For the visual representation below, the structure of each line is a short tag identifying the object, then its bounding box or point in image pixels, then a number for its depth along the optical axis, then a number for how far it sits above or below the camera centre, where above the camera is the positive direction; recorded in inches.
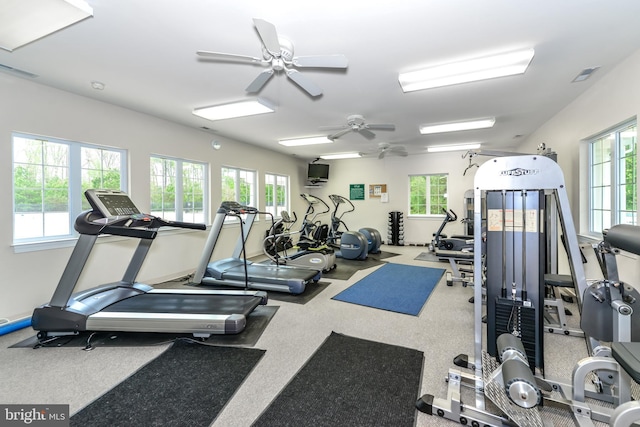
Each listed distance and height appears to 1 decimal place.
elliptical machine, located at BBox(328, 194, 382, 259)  247.6 -30.9
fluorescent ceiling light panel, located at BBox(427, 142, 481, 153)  269.1 +59.5
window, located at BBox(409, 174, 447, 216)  310.5 +15.5
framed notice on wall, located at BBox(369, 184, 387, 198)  332.5 +21.7
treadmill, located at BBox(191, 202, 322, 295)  160.9 -39.3
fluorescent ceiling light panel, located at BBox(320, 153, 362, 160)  311.9 +60.2
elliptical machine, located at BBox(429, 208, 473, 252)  190.4 -25.4
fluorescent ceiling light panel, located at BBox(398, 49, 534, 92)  104.7 +54.6
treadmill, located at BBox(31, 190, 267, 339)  104.9 -39.4
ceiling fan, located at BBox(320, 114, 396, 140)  168.7 +51.2
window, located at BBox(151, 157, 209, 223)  184.1 +14.2
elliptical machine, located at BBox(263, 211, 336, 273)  201.9 -37.8
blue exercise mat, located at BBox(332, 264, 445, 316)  144.3 -48.2
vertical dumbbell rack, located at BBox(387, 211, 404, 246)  319.6 -22.7
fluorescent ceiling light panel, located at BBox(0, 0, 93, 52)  75.0 +54.5
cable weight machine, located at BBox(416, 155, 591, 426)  68.1 -20.7
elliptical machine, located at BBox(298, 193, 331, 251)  245.8 -25.3
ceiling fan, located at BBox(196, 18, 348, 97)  78.1 +47.3
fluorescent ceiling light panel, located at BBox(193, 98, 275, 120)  152.0 +56.9
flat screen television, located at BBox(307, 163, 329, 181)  339.3 +45.2
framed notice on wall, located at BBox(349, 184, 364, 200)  343.6 +20.6
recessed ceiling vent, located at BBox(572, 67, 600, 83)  116.3 +56.6
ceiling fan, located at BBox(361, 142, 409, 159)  252.7 +53.4
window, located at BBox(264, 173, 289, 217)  293.7 +17.8
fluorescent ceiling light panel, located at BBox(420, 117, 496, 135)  186.5 +56.6
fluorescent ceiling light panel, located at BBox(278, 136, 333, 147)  234.7 +58.6
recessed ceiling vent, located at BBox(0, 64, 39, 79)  112.4 +57.3
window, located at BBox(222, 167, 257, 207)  236.8 +21.1
